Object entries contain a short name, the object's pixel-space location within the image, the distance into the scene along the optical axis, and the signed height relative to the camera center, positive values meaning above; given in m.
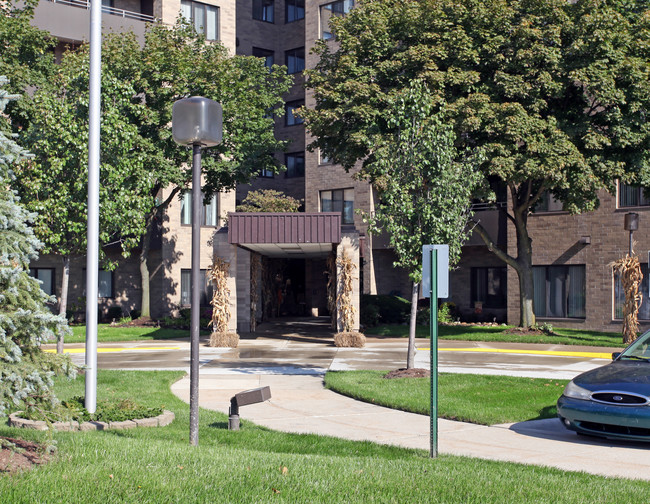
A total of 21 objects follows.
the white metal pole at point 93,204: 10.18 +1.22
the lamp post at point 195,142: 8.19 +1.69
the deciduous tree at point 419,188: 14.99 +2.13
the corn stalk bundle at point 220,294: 23.22 +0.02
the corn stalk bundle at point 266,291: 33.78 +0.18
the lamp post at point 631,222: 22.06 +2.11
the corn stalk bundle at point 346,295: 23.73 -0.01
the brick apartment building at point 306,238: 27.30 +2.04
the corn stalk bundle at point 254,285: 28.23 +0.36
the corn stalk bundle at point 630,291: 21.83 +0.11
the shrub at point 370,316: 31.47 -0.87
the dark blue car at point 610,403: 9.02 -1.30
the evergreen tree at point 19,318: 6.23 -0.20
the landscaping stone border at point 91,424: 9.21 -1.60
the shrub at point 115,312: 35.06 -0.80
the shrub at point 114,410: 9.77 -1.53
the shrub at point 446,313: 32.97 -0.79
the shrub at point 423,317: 32.44 -0.94
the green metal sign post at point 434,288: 7.74 +0.07
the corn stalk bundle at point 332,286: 27.35 +0.33
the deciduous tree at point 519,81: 23.19 +6.69
